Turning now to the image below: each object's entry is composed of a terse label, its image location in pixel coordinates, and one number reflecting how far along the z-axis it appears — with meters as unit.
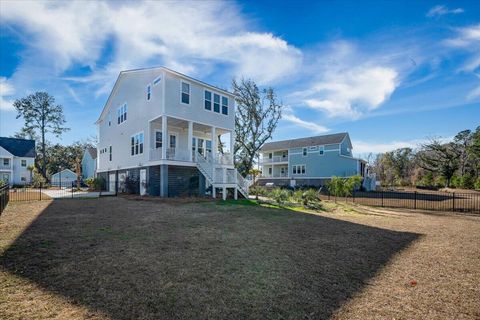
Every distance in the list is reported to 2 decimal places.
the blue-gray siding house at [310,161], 36.94
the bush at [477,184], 32.94
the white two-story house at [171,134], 16.62
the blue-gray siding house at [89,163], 40.31
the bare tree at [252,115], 31.75
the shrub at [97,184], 25.41
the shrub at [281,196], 15.49
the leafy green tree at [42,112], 42.25
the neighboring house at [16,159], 39.19
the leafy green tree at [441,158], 42.31
